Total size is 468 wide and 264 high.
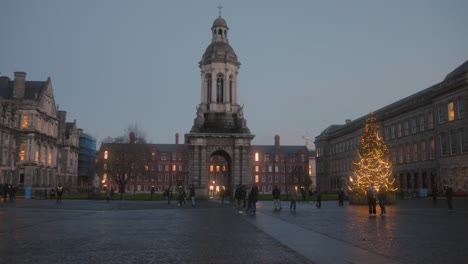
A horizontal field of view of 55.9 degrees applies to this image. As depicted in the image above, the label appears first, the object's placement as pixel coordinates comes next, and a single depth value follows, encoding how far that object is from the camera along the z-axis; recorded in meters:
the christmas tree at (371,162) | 41.50
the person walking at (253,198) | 28.30
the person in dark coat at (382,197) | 25.86
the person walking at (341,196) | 42.17
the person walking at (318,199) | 37.62
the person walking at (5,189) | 46.00
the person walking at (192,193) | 40.34
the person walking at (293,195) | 31.89
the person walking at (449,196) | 28.90
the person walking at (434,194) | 40.94
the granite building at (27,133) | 77.06
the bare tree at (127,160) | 83.75
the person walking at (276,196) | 31.39
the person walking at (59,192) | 45.39
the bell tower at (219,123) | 51.38
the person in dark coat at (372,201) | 26.69
